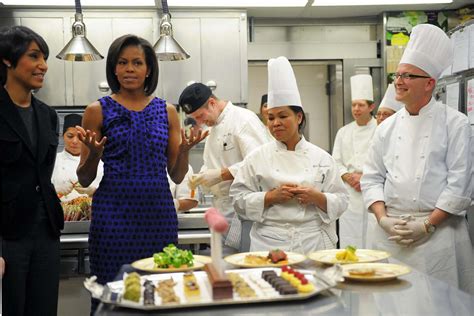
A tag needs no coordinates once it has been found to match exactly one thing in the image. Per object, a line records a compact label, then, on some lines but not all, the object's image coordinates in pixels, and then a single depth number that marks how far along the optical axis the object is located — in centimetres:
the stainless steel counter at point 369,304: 128
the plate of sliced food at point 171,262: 169
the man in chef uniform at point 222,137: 317
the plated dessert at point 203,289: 131
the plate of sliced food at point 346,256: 176
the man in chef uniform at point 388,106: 444
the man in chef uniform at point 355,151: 484
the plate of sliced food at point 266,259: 174
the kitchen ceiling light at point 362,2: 548
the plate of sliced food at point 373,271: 154
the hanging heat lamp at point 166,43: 357
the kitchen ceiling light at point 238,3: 546
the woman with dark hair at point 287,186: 236
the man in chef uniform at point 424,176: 239
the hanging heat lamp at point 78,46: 353
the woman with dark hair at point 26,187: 221
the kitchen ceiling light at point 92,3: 531
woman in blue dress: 212
